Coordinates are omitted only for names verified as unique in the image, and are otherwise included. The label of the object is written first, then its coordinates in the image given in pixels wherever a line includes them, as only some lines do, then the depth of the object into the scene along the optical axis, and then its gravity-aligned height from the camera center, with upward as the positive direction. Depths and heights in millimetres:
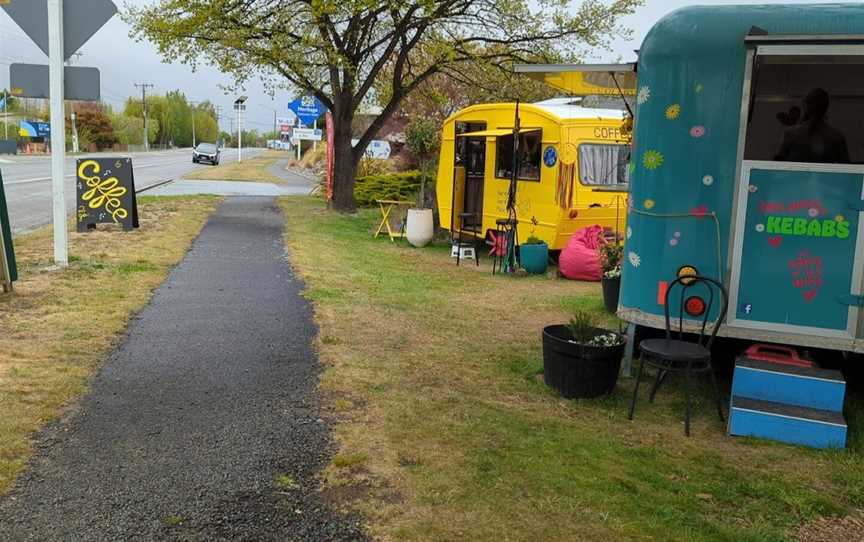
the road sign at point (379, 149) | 29641 +557
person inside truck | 5062 +278
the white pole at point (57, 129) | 8742 +262
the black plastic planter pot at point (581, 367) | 5246 -1384
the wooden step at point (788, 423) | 4570 -1511
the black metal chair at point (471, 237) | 12758 -1227
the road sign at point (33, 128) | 72600 +2124
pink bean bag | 10844 -1235
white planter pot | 14141 -1170
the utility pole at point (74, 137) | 69312 +1321
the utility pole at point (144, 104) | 104125 +7861
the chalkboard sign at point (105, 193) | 12745 -692
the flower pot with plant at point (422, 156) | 14172 +316
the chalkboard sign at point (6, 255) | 7539 -1072
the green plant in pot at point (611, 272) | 8445 -1138
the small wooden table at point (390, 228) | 15062 -1328
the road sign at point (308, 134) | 34062 +1205
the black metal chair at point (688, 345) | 4758 -1124
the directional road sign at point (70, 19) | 8695 +1544
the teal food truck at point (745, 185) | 4750 -47
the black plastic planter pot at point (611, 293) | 8416 -1362
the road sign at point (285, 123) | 54012 +2697
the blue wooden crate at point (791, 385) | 4777 -1326
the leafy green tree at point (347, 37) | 16891 +3011
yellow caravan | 11094 +71
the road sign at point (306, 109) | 27806 +1936
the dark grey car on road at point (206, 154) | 53094 +165
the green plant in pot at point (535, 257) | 11305 -1315
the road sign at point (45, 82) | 8672 +808
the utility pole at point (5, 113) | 76369 +3880
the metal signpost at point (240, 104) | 47488 +3449
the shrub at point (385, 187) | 22000 -711
